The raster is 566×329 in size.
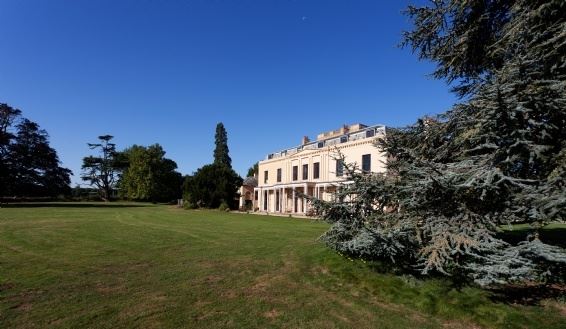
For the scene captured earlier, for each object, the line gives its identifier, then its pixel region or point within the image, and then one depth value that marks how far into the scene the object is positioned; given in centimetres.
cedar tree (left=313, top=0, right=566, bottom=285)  511
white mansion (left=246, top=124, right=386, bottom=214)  3239
